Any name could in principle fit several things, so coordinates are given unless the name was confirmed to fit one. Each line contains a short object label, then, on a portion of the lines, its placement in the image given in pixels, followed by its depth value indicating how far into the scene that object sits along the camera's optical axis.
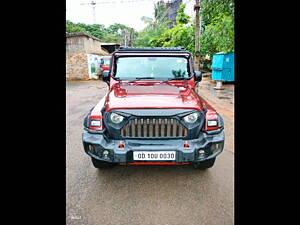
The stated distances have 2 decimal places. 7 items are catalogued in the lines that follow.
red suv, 2.37
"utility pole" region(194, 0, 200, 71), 9.45
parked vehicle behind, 17.23
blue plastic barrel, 11.88
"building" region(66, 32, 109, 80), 17.27
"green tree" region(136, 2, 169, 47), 32.78
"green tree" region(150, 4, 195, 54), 14.00
